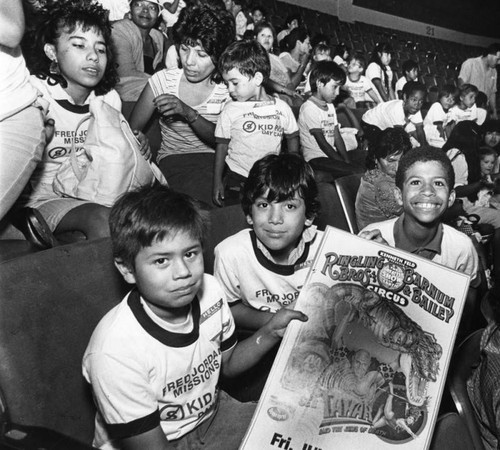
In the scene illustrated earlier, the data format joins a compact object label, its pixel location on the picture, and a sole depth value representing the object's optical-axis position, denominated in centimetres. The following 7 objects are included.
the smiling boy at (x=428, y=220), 177
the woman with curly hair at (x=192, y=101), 242
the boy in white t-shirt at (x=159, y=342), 109
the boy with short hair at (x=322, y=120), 377
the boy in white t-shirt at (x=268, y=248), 167
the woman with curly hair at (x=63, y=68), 185
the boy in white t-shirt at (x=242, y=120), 245
